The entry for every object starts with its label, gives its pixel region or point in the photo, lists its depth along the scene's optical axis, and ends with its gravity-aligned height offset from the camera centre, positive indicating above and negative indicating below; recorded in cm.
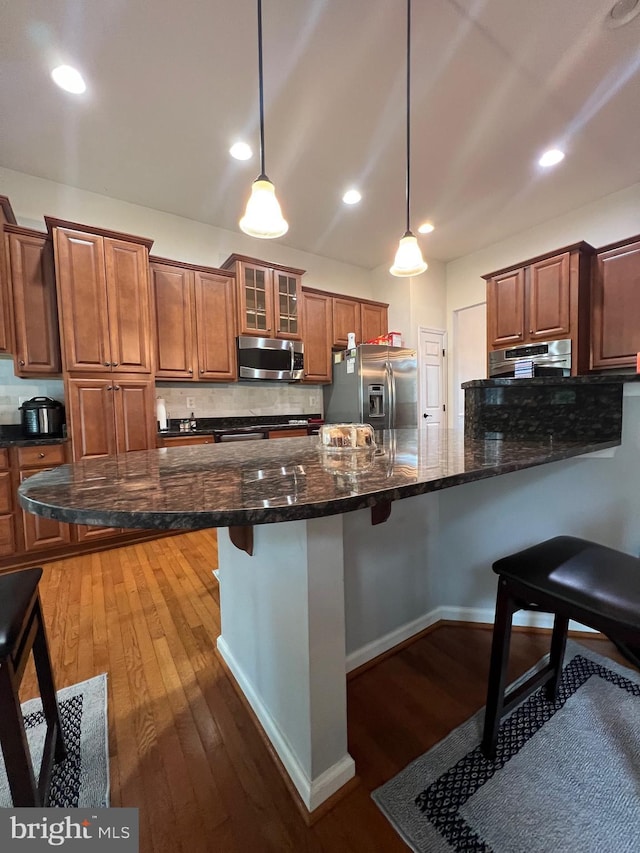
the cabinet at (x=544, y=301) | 329 +108
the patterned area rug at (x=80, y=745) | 93 -105
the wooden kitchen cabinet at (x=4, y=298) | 244 +86
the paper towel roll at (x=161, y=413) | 320 +1
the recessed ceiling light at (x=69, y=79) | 195 +198
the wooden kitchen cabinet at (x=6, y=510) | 234 -64
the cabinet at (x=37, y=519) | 241 -73
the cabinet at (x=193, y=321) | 316 +90
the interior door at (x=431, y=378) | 468 +42
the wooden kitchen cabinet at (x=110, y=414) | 261 +1
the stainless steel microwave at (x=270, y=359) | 359 +58
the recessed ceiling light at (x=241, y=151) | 254 +200
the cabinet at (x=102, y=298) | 257 +93
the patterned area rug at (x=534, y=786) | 82 -103
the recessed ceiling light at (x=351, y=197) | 320 +204
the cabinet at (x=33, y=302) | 249 +87
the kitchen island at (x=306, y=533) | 58 -39
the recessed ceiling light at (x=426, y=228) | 377 +203
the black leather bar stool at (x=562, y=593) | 76 -45
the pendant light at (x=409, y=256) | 199 +90
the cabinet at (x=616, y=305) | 309 +93
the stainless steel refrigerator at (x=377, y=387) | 398 +27
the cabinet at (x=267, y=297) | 354 +125
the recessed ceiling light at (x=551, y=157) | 273 +204
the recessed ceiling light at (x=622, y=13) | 167 +197
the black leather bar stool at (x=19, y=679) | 69 -61
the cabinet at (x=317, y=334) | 414 +95
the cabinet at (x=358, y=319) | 437 +122
